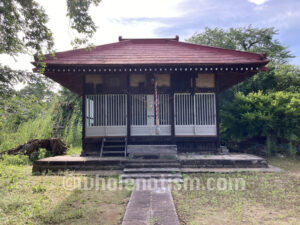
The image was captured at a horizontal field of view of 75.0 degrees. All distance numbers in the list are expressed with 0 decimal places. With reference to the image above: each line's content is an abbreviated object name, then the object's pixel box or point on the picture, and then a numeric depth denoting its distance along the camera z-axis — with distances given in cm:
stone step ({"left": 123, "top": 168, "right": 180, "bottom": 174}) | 631
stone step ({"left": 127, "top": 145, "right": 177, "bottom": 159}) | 738
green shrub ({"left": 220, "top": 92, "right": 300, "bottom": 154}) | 909
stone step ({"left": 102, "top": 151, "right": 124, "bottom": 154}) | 776
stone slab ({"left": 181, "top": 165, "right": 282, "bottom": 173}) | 641
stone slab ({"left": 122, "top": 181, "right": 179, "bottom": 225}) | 315
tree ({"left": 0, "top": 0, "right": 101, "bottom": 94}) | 400
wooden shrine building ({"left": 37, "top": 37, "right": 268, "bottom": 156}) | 826
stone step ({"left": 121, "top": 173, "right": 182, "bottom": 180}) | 590
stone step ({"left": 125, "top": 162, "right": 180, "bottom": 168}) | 668
